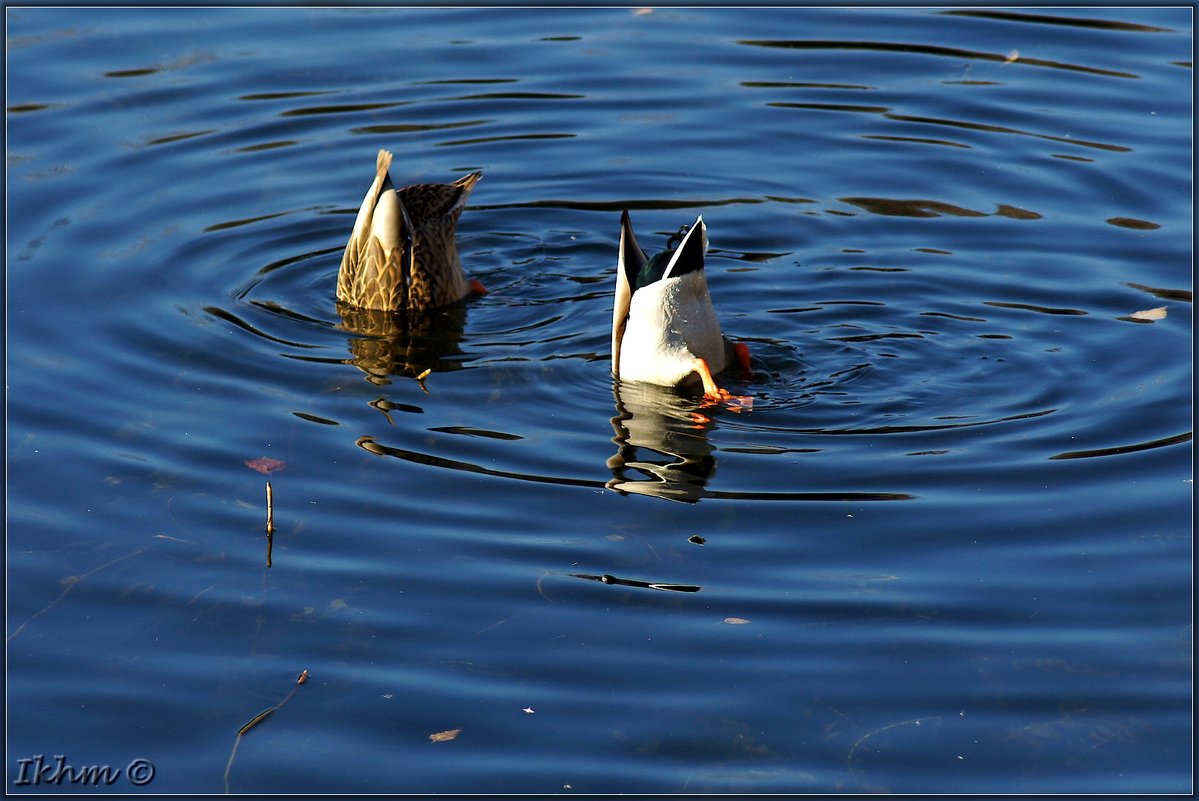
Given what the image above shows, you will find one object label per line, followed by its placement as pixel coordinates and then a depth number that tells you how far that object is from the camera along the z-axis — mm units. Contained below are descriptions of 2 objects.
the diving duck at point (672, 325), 15164
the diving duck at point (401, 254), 17969
